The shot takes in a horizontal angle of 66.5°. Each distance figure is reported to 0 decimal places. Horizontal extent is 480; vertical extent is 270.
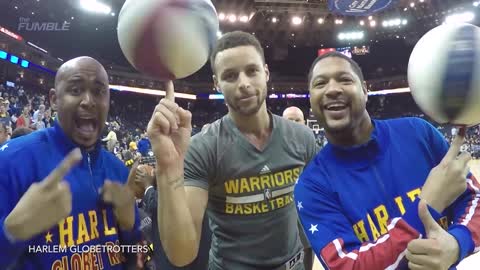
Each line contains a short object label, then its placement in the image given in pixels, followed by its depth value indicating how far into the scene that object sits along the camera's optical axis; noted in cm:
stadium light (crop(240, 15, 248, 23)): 2151
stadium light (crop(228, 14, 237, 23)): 2128
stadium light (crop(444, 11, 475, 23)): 1989
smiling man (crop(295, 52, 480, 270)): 114
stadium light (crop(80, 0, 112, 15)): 1947
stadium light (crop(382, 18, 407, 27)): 2281
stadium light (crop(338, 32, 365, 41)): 2510
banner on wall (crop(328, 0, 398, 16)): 949
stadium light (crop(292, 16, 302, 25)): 2186
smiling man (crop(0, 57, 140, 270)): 119
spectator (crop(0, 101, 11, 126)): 630
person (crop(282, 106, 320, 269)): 266
